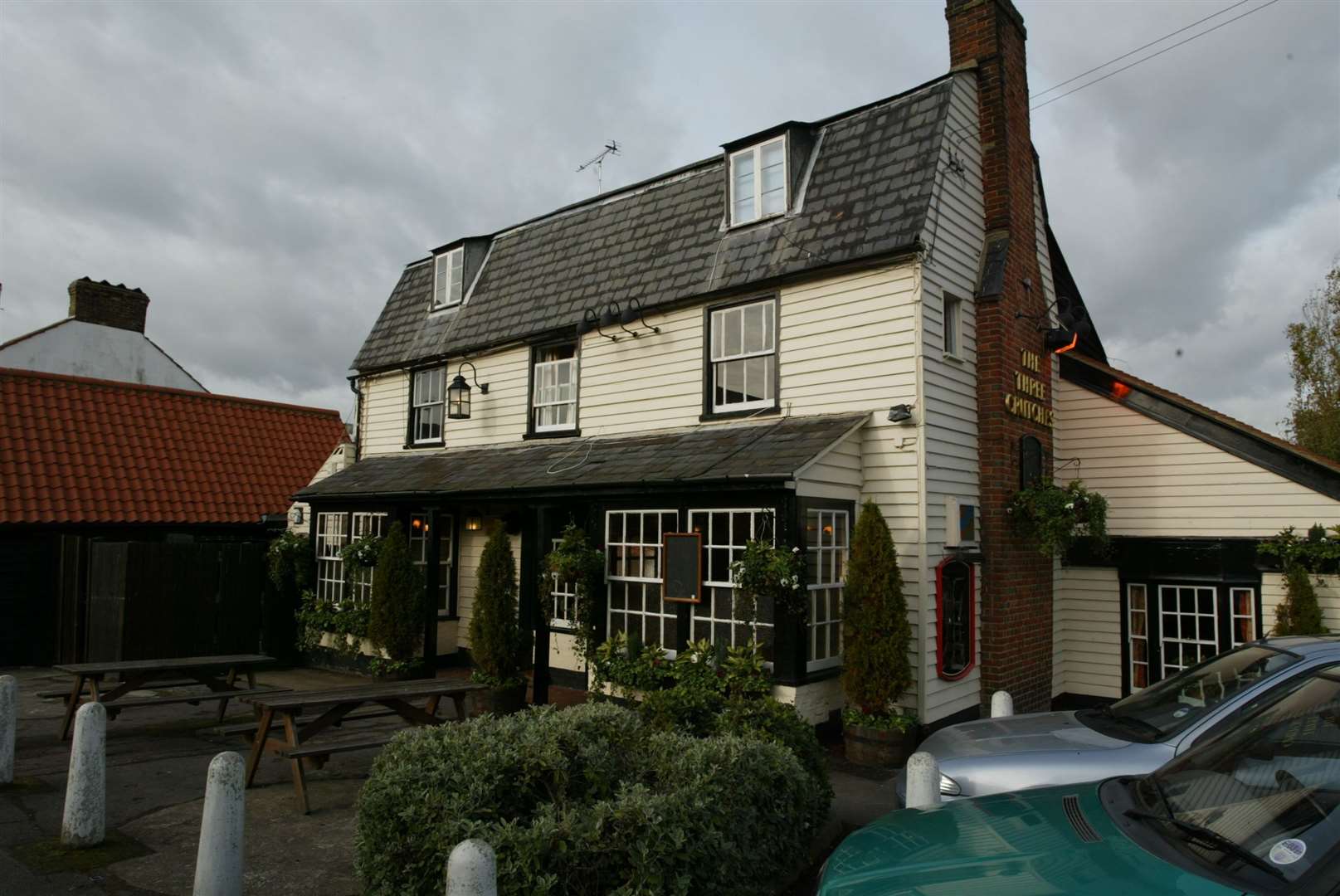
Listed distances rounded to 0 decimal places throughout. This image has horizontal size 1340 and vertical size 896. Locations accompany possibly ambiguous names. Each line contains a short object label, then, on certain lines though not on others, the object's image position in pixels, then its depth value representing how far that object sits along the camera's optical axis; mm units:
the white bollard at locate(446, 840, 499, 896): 3535
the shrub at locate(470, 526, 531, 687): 10625
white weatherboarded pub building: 9680
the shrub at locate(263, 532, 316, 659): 15078
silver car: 5168
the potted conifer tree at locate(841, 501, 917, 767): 8805
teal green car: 2762
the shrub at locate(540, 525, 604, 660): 10664
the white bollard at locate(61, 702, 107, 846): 5984
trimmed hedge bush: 4281
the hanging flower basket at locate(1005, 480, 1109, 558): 10297
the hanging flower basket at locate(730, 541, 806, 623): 8602
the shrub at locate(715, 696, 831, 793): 6246
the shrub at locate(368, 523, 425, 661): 12953
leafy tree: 22270
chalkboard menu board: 9758
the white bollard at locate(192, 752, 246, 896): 4816
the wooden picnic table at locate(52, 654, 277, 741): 9328
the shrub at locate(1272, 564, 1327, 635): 9539
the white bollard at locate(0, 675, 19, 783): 7270
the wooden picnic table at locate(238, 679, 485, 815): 6973
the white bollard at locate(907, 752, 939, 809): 5180
